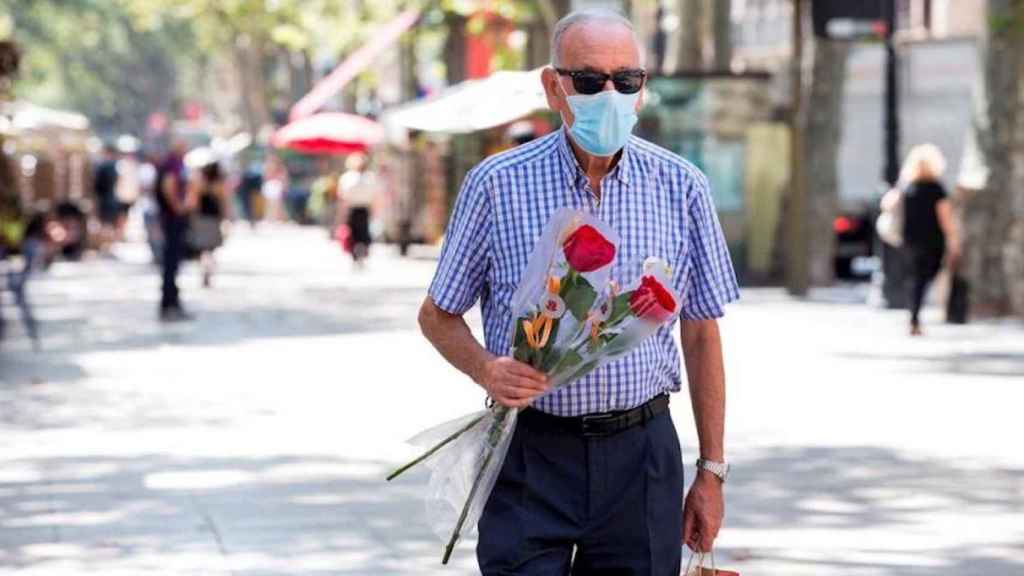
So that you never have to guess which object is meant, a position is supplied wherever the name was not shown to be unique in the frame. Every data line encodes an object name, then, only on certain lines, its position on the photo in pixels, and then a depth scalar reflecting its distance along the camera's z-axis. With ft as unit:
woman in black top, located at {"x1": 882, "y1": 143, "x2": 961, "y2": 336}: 69.77
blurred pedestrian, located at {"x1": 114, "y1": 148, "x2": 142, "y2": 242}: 154.71
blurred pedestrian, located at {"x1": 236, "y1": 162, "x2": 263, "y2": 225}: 217.36
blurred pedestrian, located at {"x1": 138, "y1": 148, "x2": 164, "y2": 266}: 112.47
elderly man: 15.72
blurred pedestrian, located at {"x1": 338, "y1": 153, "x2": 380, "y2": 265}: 123.03
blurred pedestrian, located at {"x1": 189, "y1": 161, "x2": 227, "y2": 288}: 93.91
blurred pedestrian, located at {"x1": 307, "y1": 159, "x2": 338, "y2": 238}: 176.14
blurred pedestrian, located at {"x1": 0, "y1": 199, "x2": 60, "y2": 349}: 66.74
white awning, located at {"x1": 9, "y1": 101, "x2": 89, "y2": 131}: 132.83
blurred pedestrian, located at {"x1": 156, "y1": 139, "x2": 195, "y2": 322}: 76.59
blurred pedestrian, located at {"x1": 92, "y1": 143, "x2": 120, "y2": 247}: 152.76
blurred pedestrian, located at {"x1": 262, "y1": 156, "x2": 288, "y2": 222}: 218.18
